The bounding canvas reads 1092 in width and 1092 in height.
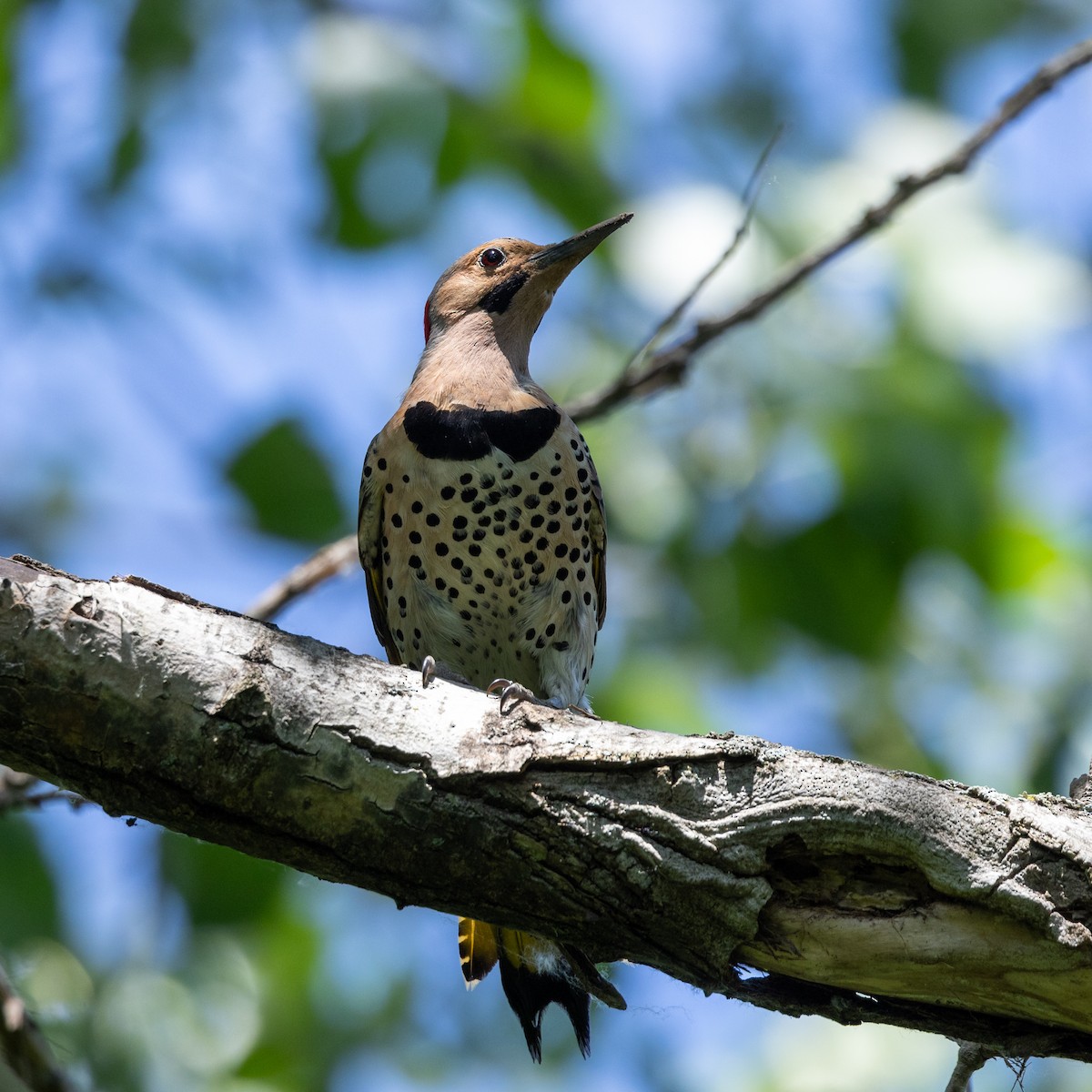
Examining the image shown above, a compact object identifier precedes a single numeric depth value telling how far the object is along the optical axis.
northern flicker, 9.14
